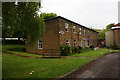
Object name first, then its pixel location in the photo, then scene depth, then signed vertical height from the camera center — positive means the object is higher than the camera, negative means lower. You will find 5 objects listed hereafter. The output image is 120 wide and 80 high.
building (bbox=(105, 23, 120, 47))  29.60 +2.05
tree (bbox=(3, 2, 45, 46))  6.23 +1.78
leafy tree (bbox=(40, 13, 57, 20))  36.38 +10.73
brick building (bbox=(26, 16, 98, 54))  16.70 +1.39
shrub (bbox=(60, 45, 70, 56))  15.96 -1.51
